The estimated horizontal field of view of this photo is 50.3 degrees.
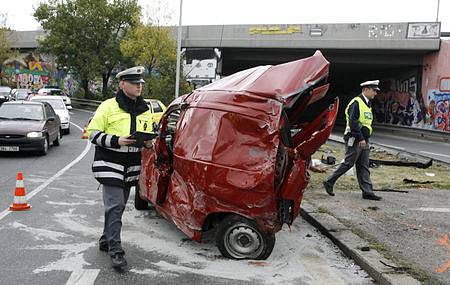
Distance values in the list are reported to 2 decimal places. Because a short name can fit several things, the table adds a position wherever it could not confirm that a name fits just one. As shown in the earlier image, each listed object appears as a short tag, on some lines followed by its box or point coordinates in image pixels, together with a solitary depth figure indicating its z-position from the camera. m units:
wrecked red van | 4.73
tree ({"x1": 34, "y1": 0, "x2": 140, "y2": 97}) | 39.38
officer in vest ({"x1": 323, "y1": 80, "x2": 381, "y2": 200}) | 7.75
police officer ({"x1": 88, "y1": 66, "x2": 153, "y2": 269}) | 4.67
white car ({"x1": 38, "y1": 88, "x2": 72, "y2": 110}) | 35.28
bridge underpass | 27.73
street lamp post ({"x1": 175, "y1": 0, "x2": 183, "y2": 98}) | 25.59
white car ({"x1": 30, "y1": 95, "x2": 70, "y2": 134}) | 18.76
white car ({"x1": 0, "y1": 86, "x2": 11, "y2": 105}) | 35.28
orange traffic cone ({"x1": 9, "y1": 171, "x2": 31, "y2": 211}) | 6.64
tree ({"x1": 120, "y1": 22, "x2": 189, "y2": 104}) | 32.22
